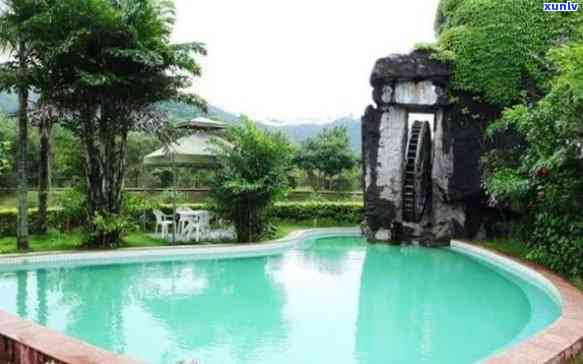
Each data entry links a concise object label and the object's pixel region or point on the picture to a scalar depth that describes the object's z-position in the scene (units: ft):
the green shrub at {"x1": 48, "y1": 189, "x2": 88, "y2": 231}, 35.55
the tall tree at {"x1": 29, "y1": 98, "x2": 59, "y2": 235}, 30.04
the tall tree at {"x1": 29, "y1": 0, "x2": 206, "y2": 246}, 29.14
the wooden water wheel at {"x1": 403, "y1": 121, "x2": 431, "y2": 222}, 42.69
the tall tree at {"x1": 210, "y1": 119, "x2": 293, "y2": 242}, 37.19
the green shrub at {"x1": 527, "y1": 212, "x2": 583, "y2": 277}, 23.18
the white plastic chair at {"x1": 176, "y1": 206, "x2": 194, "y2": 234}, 37.52
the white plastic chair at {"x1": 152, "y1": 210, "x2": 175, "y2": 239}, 37.27
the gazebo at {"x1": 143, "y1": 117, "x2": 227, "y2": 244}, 36.60
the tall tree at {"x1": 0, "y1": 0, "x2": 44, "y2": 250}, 28.94
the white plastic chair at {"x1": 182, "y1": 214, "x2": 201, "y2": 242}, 37.60
